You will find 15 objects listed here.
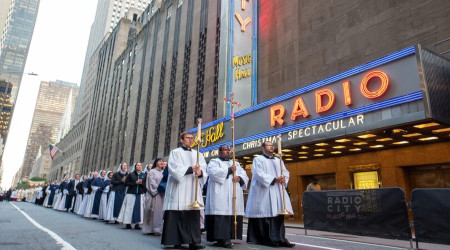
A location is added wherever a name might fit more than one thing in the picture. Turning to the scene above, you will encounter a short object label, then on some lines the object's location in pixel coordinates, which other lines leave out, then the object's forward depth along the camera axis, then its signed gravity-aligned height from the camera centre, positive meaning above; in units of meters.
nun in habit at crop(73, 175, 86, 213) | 17.73 +0.31
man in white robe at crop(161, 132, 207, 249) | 6.03 +0.07
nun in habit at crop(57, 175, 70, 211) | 21.29 +0.45
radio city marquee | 10.86 +4.06
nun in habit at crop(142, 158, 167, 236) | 8.77 +0.00
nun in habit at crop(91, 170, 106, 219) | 14.63 +0.36
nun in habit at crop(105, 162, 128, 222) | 12.22 +0.29
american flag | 58.03 +8.53
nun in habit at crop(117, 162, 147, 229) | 10.52 +0.10
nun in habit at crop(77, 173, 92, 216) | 16.36 +0.08
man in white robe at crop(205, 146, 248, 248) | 6.68 +0.11
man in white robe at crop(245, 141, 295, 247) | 6.93 +0.10
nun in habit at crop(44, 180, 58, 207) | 26.39 +0.36
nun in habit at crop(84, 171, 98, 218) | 15.24 +0.08
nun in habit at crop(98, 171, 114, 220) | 13.91 +0.10
